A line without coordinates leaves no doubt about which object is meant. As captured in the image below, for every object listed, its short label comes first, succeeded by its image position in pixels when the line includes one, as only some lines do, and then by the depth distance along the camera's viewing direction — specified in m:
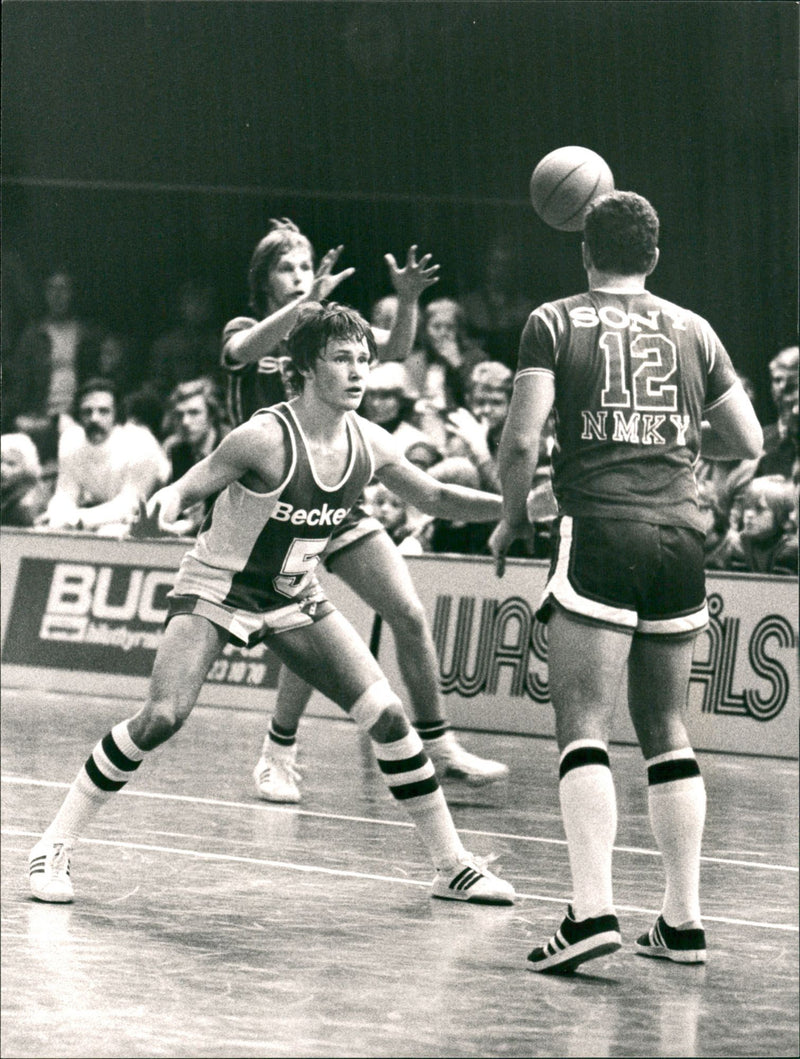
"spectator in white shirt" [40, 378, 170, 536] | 13.84
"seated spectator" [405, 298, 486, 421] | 13.11
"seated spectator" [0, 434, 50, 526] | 14.13
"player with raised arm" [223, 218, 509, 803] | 7.82
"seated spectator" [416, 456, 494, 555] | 12.13
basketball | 6.79
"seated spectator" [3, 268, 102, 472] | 16.36
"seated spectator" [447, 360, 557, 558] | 12.12
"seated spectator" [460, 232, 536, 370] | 14.22
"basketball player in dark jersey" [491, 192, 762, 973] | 5.25
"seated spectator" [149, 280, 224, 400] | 16.31
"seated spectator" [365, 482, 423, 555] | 12.54
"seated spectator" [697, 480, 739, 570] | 11.48
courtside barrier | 11.12
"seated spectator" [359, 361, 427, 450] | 12.91
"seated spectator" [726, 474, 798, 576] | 11.33
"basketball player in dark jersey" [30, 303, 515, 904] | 5.96
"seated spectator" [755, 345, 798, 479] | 11.22
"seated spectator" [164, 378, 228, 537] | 14.12
